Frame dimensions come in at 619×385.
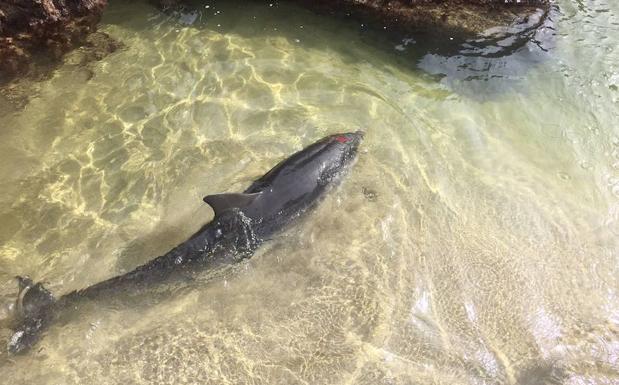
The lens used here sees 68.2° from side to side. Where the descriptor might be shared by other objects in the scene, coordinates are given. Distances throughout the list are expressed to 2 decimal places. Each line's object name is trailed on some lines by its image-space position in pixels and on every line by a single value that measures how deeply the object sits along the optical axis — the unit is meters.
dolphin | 3.92
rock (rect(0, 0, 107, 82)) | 6.34
